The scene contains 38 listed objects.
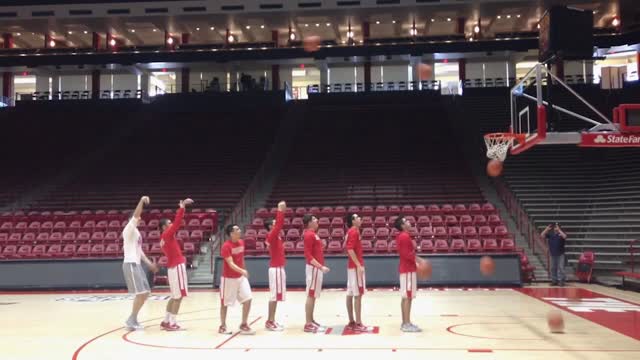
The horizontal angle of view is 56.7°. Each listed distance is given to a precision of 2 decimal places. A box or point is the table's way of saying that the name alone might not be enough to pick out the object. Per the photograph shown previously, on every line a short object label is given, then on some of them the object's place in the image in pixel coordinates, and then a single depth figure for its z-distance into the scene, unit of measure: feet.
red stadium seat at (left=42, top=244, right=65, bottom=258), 53.69
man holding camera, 47.85
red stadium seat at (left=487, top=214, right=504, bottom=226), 55.47
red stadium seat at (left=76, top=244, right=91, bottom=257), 53.98
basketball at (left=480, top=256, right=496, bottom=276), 47.83
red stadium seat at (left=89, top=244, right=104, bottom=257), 54.08
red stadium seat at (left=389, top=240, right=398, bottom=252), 51.39
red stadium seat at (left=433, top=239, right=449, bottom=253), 50.83
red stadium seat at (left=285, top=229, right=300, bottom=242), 54.24
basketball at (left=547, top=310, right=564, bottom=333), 28.09
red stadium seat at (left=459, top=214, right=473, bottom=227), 55.52
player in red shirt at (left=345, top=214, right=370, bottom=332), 27.94
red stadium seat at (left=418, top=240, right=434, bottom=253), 50.93
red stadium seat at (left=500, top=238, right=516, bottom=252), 50.46
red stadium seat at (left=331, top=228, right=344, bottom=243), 53.78
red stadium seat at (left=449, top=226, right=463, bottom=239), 52.81
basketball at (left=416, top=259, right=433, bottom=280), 46.90
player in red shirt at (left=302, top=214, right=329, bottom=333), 28.17
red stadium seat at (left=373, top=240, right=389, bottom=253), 51.39
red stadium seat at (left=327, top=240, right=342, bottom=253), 51.62
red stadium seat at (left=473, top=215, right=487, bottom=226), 55.42
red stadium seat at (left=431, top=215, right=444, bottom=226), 55.62
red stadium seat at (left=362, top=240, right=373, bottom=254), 51.55
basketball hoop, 31.97
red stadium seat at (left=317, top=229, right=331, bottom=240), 53.62
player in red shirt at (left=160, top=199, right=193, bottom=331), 28.81
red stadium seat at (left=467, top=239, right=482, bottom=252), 50.98
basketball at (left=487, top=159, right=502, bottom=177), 49.50
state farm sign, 28.40
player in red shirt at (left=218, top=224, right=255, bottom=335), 27.94
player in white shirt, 29.01
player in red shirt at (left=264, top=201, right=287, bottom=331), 28.45
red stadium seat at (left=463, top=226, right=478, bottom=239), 52.95
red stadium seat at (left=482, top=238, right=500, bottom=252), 50.74
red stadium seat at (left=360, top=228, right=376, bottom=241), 53.67
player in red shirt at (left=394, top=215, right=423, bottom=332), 27.91
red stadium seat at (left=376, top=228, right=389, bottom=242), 53.52
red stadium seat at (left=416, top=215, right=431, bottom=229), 55.12
